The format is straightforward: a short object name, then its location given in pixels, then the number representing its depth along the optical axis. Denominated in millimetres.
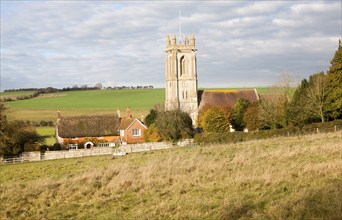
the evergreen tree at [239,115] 54422
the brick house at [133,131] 62312
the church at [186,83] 67250
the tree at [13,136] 46000
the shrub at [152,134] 52491
